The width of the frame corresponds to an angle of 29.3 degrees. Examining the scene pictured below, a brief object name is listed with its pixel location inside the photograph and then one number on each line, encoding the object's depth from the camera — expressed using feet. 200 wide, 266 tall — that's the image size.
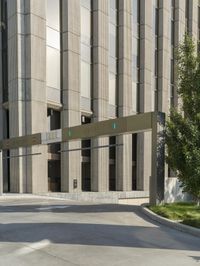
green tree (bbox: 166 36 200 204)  46.78
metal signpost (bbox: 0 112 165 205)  52.90
